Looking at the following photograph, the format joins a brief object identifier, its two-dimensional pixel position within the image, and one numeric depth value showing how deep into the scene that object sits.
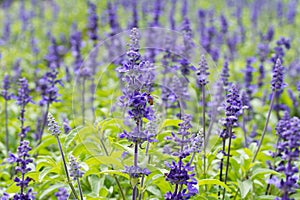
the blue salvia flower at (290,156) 2.45
